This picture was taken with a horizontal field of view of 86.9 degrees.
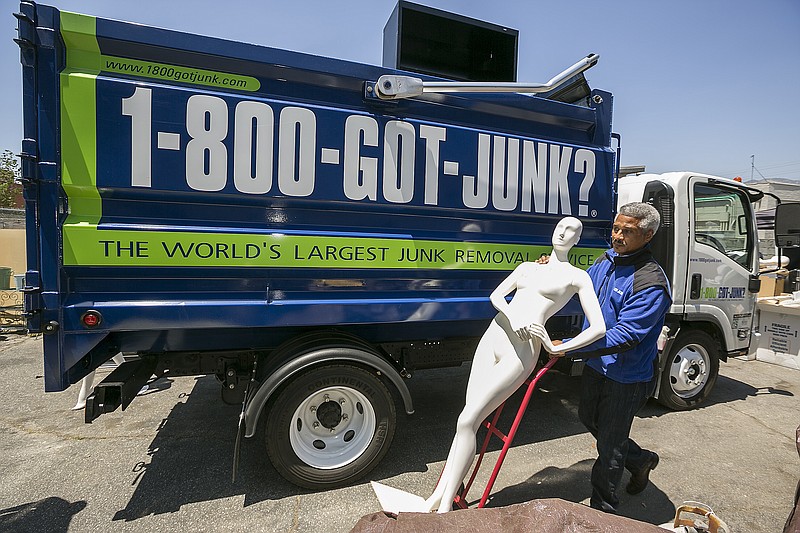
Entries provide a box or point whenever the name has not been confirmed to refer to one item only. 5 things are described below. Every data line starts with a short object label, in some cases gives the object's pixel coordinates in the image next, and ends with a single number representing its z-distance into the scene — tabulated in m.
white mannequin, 2.16
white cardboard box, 4.49
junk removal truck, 2.25
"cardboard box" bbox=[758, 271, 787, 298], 8.20
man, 2.20
